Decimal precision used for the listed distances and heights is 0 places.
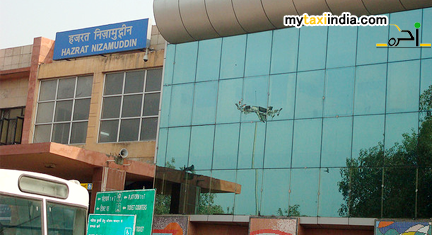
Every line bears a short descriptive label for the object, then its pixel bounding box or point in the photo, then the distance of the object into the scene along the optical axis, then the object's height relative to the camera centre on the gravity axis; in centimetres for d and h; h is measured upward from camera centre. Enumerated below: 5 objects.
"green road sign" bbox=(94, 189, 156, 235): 1683 +73
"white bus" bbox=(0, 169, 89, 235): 980 +32
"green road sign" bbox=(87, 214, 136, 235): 1675 +16
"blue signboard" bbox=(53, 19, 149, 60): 2844 +867
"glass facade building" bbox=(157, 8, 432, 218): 1969 +410
